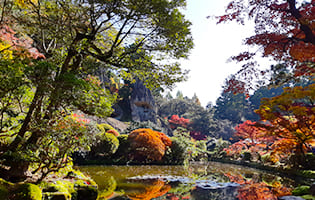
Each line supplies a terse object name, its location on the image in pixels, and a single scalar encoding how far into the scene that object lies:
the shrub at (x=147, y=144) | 11.12
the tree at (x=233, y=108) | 31.00
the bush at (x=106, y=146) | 11.15
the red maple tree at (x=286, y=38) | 4.05
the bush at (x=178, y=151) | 12.31
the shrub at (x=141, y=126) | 16.72
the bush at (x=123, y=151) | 11.84
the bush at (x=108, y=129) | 13.45
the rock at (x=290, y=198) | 4.26
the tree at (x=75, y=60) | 3.04
